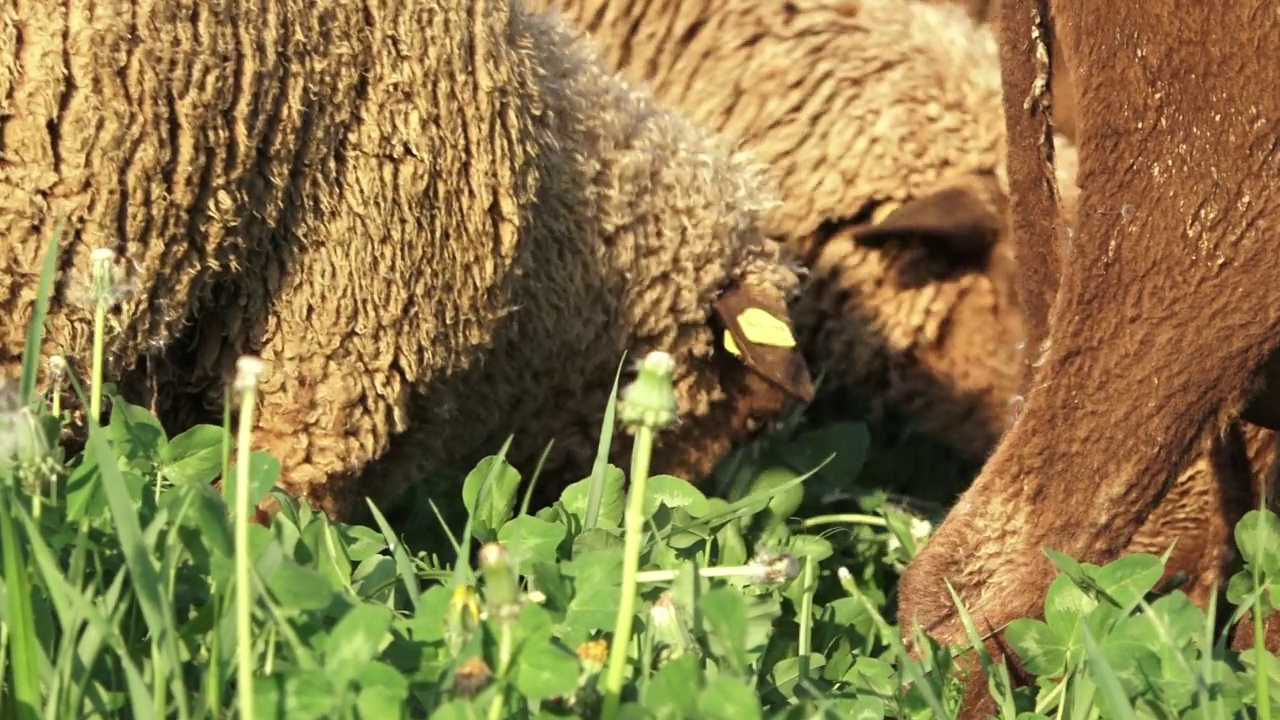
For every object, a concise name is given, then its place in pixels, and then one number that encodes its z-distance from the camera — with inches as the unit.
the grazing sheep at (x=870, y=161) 210.3
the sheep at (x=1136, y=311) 196.3
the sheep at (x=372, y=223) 193.5
